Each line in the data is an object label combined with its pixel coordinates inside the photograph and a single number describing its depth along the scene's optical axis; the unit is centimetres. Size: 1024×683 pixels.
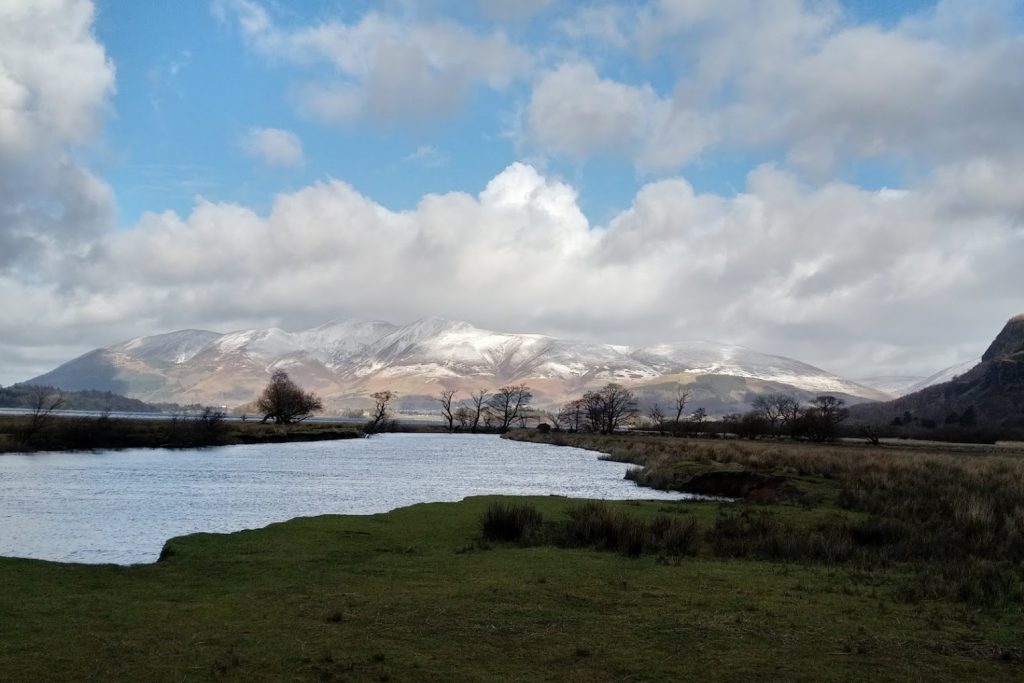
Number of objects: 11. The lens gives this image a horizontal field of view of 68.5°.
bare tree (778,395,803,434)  11631
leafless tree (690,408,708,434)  14541
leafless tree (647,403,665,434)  15350
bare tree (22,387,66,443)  7756
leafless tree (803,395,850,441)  10700
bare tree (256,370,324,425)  14412
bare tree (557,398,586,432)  17995
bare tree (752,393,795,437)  12273
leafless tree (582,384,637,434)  16600
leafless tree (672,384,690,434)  14824
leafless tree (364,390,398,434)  17362
